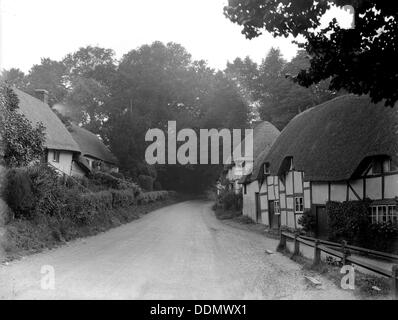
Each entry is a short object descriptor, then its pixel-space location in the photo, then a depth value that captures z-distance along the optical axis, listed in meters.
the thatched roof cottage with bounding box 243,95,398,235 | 16.20
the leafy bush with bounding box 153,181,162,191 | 48.46
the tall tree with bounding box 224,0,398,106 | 7.46
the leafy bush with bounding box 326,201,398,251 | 15.67
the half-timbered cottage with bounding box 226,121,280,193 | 34.31
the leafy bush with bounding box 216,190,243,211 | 36.47
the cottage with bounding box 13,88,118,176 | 26.41
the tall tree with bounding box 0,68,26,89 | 56.00
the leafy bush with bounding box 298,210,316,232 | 20.30
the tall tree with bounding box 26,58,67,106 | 53.66
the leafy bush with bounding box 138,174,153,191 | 41.03
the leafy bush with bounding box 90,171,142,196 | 31.16
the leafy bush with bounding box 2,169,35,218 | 14.24
